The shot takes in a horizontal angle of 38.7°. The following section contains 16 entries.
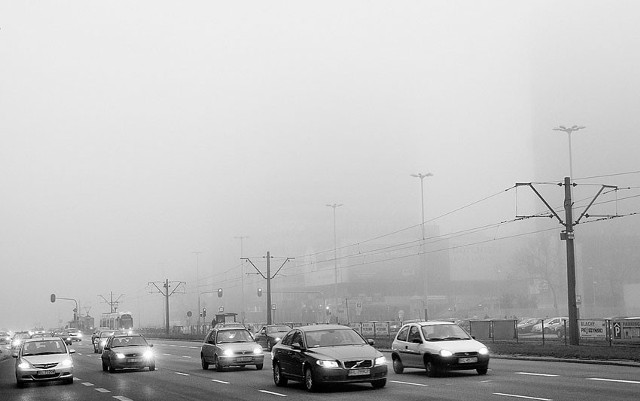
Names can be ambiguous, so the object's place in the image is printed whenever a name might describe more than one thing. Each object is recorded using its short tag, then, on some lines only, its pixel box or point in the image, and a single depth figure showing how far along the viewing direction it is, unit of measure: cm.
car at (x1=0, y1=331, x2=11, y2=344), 7814
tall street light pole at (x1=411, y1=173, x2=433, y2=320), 8753
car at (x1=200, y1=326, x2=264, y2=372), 3225
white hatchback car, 2464
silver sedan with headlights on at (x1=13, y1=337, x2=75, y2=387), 2833
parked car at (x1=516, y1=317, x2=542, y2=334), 6525
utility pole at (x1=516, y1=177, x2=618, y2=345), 4016
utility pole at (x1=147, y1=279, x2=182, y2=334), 11106
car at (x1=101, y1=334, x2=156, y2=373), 3444
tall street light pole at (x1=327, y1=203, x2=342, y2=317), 11050
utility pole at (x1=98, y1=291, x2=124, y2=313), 15773
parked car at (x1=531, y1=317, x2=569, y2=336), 5616
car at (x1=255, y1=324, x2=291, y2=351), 5350
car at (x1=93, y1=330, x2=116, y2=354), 6086
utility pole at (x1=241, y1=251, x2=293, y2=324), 7810
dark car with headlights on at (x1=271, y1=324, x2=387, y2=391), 2108
